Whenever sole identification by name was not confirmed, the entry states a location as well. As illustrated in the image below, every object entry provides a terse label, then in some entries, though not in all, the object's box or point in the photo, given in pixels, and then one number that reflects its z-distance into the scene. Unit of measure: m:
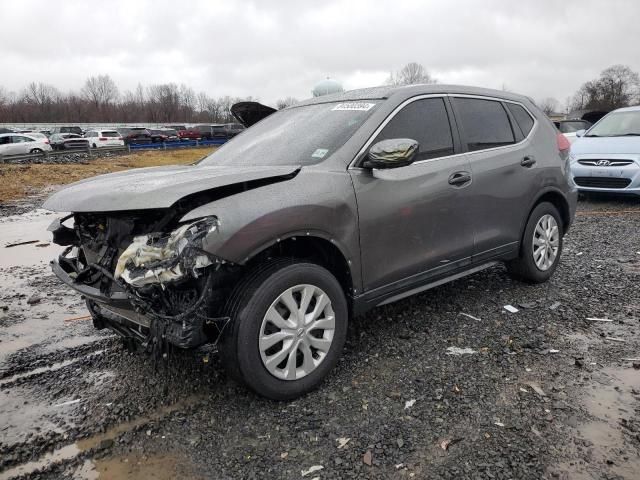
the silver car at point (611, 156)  8.36
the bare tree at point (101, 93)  107.25
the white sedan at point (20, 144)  25.72
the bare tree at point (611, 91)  72.94
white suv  34.56
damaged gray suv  2.56
